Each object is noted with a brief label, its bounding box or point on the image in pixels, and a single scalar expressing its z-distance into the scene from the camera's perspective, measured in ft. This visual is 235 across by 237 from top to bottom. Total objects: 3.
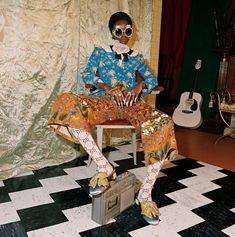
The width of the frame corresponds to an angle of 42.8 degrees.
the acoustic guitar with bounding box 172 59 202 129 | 13.56
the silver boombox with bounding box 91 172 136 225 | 5.47
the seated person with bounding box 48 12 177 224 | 5.72
